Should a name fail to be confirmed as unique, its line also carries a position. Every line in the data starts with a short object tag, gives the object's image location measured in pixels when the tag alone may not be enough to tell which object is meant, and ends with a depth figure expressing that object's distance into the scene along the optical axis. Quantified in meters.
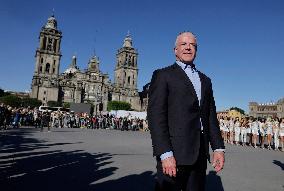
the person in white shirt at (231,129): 12.81
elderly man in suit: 1.87
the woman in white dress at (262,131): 11.77
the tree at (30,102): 51.01
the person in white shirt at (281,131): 10.74
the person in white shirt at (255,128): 11.94
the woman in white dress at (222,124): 13.47
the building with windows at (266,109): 87.16
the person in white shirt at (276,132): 11.02
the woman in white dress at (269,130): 11.40
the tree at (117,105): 59.17
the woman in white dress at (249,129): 12.23
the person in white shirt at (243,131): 12.31
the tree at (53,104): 54.16
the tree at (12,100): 52.04
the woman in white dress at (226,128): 13.21
